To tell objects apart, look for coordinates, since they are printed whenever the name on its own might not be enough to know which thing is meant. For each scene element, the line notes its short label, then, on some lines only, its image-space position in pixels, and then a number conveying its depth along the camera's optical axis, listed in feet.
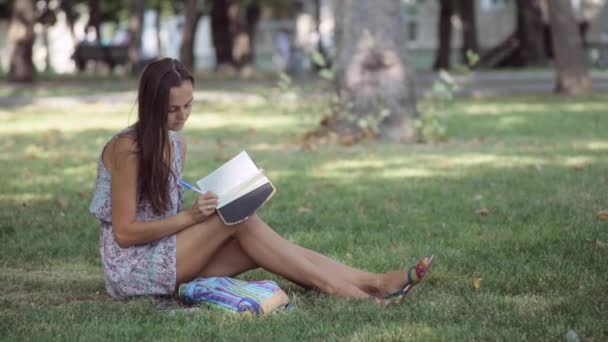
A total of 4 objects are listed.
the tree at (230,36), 197.04
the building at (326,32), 212.53
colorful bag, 24.97
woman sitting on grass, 25.27
